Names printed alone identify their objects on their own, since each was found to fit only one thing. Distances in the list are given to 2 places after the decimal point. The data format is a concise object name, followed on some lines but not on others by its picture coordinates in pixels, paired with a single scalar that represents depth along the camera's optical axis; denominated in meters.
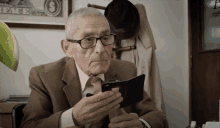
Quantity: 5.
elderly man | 0.64
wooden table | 1.28
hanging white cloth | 1.64
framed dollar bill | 1.79
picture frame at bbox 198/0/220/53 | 1.76
